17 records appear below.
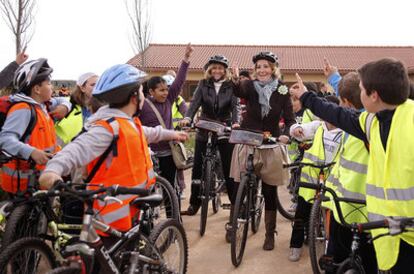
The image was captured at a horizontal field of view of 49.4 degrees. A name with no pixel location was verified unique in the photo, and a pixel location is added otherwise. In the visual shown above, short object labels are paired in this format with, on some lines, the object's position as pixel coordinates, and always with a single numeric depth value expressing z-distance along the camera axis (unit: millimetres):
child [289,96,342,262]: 4207
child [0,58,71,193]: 3482
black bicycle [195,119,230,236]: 5328
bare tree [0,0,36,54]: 14227
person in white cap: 4758
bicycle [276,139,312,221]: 6030
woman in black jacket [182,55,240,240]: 5715
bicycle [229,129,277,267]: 4445
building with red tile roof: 27688
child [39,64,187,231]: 2621
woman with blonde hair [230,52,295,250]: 4840
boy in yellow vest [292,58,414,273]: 2295
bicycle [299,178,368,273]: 2695
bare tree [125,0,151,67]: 22938
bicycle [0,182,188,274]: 2318
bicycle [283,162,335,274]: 4031
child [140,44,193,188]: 5324
